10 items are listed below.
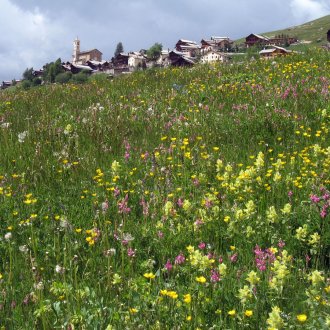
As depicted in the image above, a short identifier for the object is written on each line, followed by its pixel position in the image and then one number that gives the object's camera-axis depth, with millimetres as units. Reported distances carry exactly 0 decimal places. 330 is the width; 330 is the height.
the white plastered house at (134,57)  135062
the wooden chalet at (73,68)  147275
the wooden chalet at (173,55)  127000
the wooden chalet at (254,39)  151850
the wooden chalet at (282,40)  154125
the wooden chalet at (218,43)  157000
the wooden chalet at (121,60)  147750
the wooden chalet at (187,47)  154500
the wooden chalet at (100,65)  156350
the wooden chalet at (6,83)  167488
